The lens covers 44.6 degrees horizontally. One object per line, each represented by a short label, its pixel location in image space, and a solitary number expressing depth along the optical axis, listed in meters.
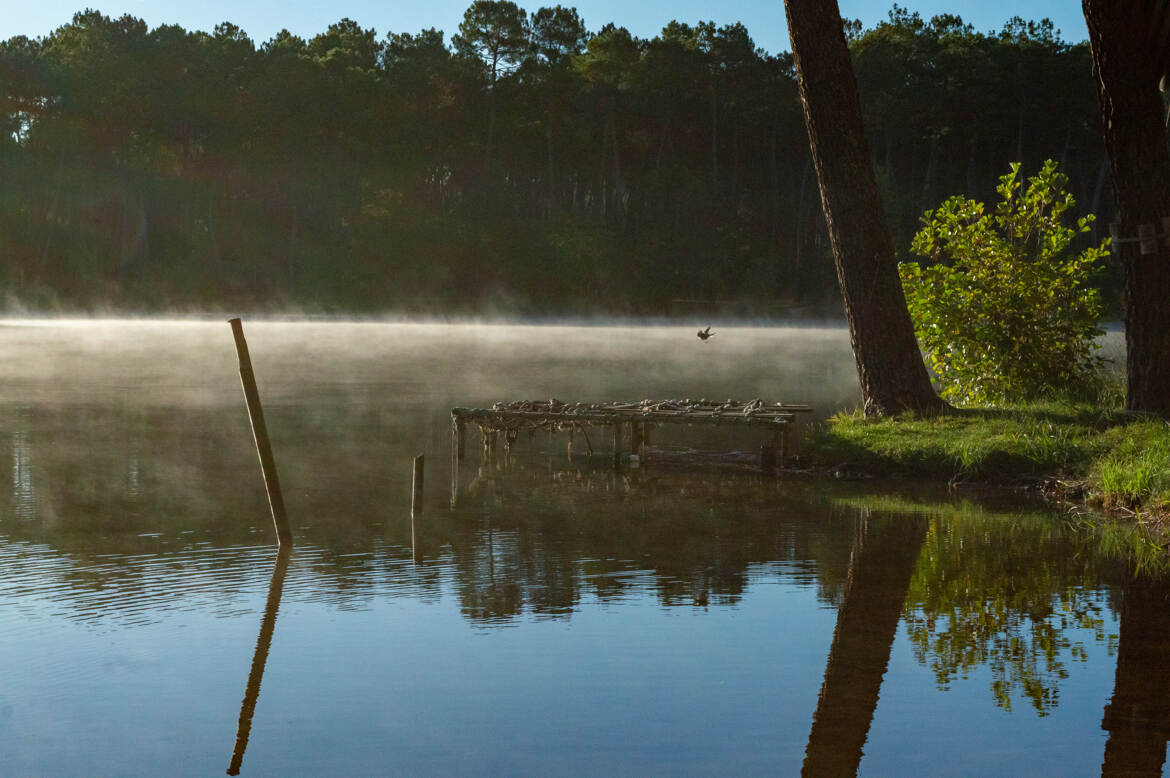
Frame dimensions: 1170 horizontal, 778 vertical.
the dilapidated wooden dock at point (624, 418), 17.12
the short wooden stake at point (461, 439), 18.70
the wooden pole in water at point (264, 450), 11.80
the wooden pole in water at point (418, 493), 13.52
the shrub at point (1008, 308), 18.48
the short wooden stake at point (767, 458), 17.09
